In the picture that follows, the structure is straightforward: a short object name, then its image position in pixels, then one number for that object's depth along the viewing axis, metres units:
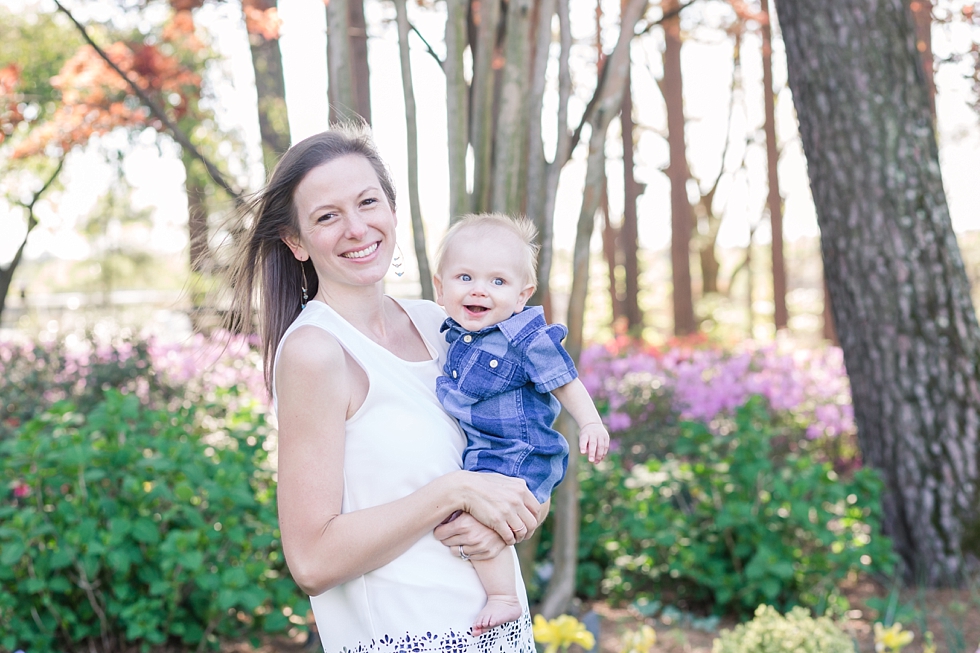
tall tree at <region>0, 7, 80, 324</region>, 9.35
